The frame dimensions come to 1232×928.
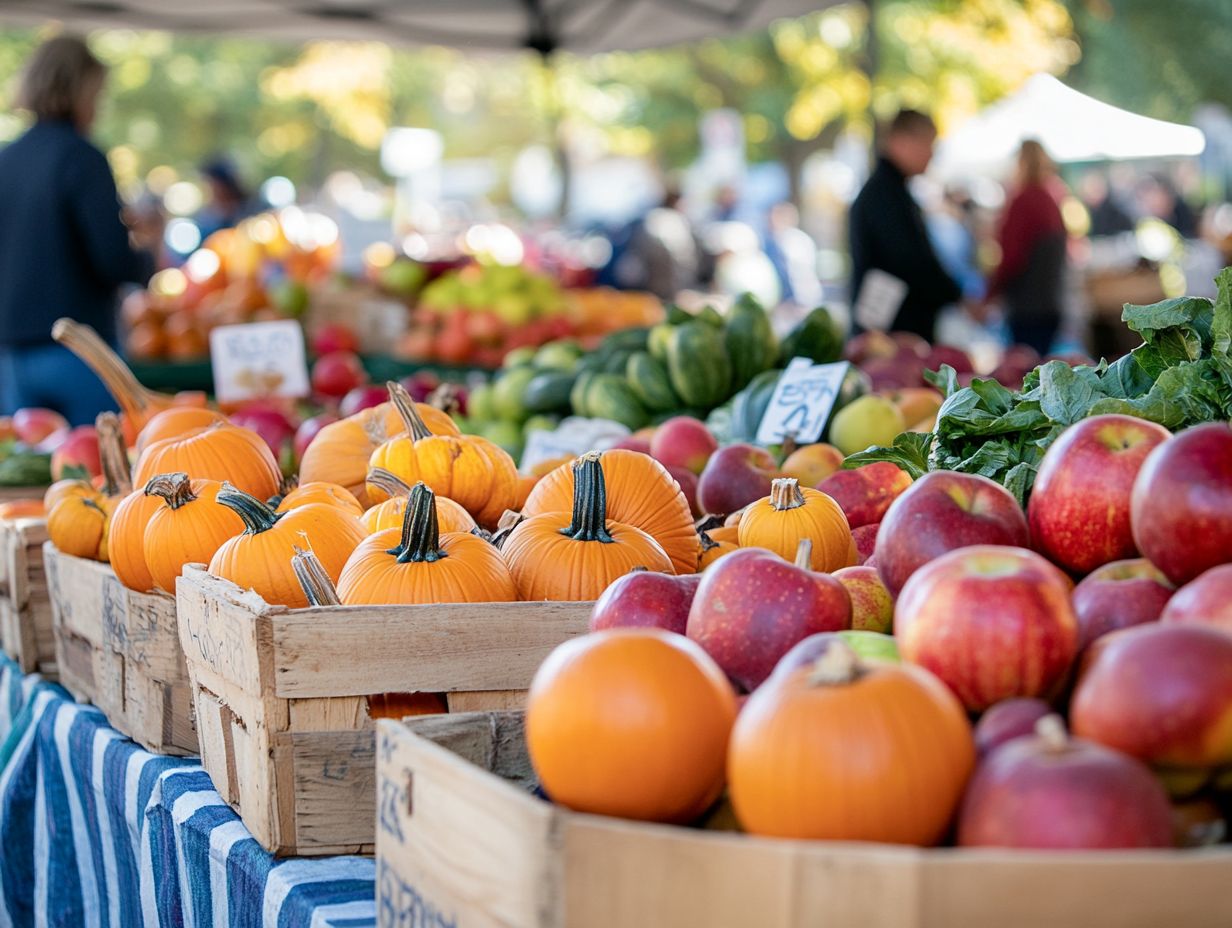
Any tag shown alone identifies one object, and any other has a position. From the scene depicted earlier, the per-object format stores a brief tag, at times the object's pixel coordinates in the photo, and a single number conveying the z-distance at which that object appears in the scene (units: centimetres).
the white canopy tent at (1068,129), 1199
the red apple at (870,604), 163
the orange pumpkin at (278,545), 200
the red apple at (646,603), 155
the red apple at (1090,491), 149
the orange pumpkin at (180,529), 221
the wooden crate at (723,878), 102
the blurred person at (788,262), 1564
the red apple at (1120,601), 136
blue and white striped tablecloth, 171
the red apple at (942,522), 148
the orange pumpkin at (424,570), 185
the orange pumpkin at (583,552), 194
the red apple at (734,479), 254
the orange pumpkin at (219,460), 251
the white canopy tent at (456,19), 673
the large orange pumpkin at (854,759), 111
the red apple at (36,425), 400
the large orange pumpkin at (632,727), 121
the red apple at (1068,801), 104
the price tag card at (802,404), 300
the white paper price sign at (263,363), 429
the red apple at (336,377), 491
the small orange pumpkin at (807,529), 201
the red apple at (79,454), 326
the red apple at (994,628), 123
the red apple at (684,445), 288
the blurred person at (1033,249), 857
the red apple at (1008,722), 118
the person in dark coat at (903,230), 636
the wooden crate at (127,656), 216
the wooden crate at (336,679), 170
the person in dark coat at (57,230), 495
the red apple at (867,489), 227
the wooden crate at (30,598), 283
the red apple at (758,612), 142
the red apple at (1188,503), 132
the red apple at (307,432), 319
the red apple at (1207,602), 121
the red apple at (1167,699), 109
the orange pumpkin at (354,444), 266
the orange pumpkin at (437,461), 242
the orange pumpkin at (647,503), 223
